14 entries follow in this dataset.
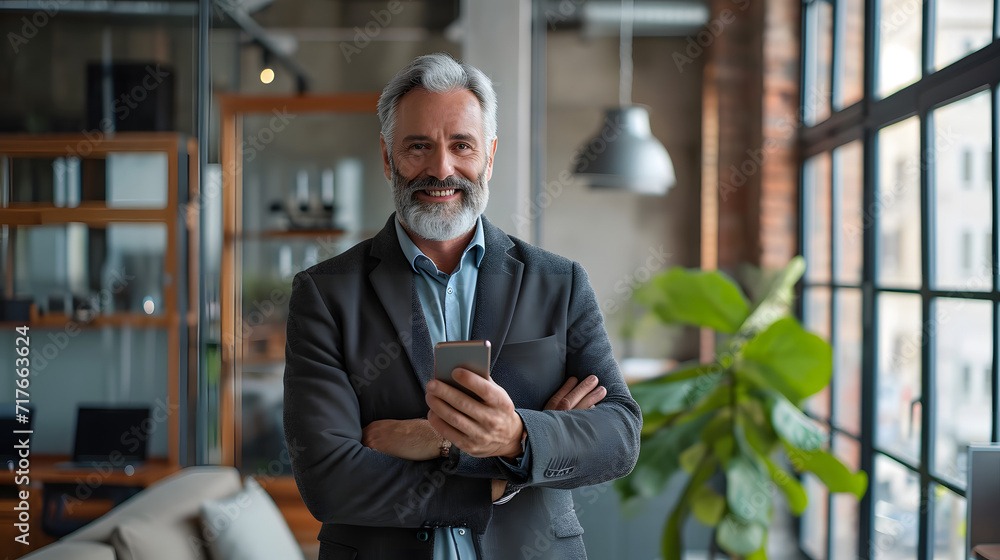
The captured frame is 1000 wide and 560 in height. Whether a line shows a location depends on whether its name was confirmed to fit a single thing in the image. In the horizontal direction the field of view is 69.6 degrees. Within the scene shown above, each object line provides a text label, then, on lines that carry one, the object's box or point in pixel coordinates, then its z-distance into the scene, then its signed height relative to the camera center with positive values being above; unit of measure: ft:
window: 7.32 +0.17
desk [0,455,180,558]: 9.27 -3.05
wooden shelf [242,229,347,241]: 12.01 +0.59
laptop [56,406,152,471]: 10.57 -2.52
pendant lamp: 10.21 +1.62
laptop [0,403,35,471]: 9.32 -2.20
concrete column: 8.68 +2.45
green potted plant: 8.79 -1.75
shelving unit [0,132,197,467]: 10.16 +0.75
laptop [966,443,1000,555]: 5.40 -1.69
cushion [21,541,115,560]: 5.61 -2.26
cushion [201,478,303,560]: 7.13 -2.69
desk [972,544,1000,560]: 5.24 -2.07
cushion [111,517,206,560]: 6.13 -2.44
